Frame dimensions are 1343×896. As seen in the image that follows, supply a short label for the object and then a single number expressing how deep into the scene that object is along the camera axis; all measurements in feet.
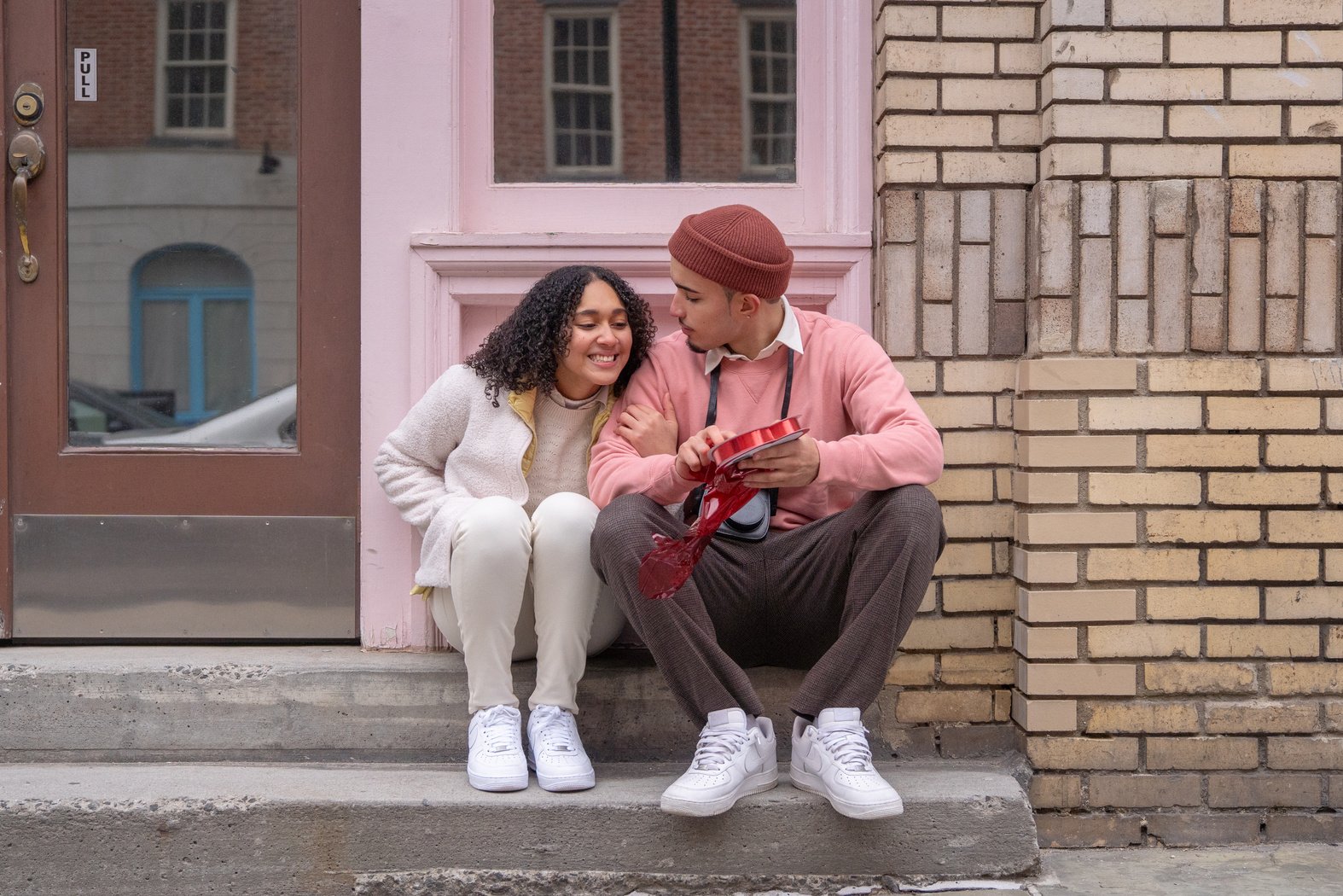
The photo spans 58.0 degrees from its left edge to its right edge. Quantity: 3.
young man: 8.29
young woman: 8.73
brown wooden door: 10.64
